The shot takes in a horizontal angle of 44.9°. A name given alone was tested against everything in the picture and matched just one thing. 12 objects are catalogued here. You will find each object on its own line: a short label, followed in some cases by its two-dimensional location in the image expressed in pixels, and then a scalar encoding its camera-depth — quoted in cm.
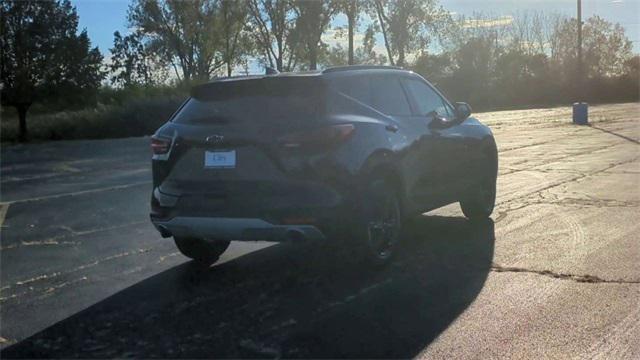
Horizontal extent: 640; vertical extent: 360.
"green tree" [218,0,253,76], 6594
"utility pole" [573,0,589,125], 3050
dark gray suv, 604
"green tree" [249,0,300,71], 6656
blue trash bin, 3049
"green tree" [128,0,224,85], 6444
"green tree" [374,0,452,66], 6750
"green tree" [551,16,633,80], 7188
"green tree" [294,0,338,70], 6269
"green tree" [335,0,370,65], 6342
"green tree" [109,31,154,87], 7699
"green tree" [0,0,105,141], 4009
